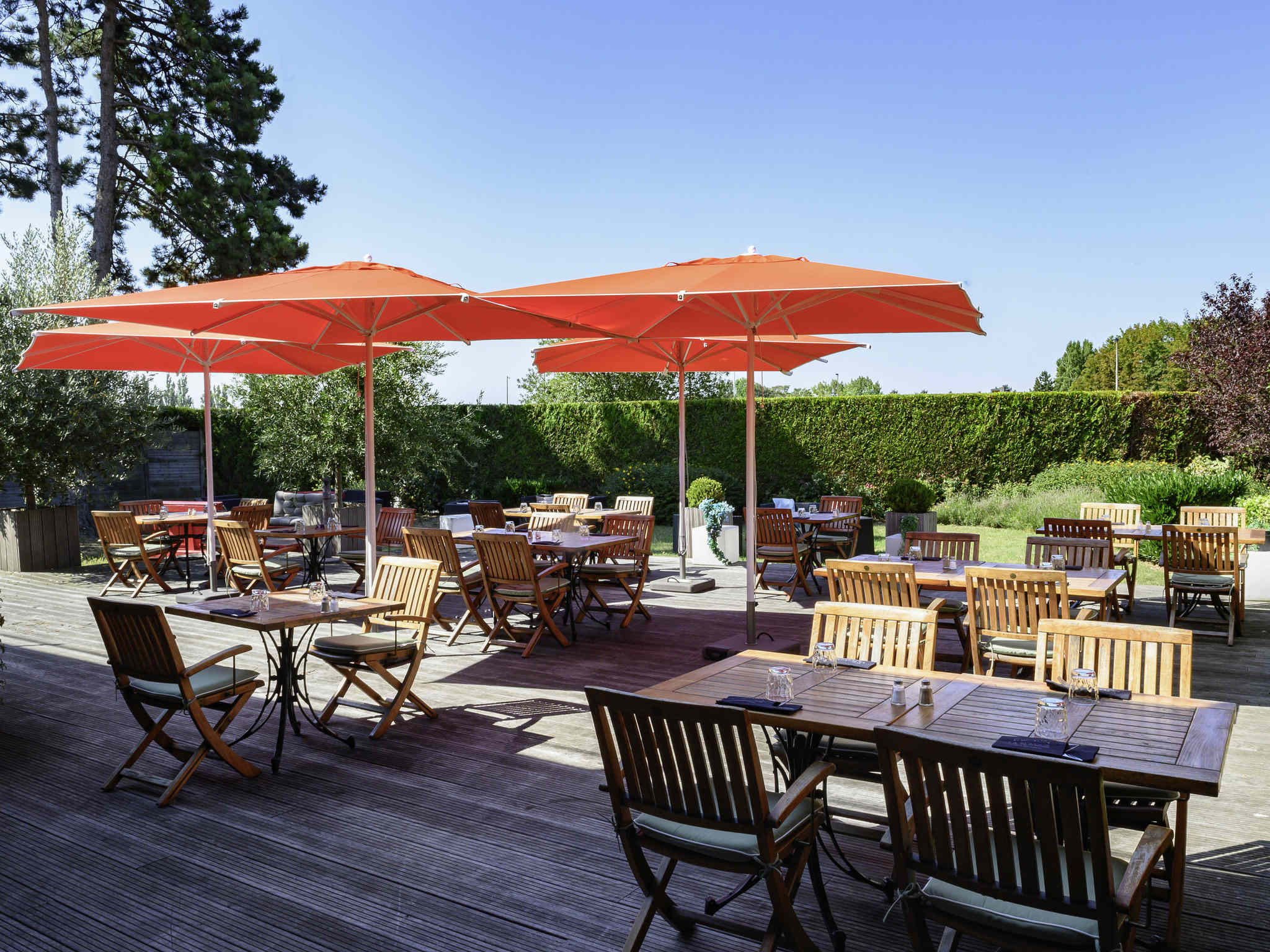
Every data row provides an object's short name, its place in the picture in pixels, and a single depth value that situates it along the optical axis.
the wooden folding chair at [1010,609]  5.55
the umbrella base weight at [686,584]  10.83
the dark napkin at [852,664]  3.96
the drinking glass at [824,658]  3.95
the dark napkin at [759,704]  3.21
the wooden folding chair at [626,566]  8.75
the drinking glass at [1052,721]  2.87
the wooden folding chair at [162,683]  4.54
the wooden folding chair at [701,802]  2.69
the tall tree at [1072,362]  72.94
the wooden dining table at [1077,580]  5.75
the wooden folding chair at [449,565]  8.13
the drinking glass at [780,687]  3.37
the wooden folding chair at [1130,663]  3.27
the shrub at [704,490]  14.20
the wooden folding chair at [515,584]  7.59
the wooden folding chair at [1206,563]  7.93
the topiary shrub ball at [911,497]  12.47
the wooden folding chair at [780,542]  9.90
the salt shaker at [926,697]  3.35
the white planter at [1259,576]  9.62
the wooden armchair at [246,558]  9.38
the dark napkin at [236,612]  5.03
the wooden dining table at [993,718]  2.68
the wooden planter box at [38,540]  12.99
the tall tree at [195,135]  18.11
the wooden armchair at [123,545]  10.48
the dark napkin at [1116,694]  3.41
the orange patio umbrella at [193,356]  9.37
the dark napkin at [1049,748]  2.69
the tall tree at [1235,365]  15.28
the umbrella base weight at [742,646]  6.50
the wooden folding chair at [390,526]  10.91
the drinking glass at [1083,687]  3.39
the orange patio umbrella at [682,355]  10.66
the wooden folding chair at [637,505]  11.81
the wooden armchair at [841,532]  11.01
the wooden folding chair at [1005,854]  2.23
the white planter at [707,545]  12.96
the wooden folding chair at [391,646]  5.42
